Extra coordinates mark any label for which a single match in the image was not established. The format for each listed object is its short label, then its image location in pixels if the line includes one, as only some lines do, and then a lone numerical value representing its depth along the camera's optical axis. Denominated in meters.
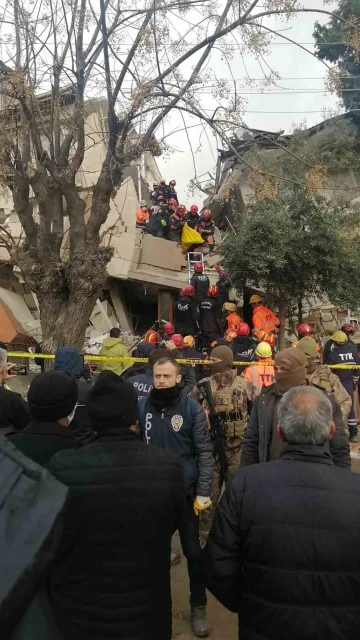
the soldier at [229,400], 4.12
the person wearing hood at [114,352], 6.72
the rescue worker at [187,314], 11.16
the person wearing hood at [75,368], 3.41
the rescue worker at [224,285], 12.20
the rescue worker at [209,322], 11.09
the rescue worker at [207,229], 15.16
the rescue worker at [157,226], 14.70
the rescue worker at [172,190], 17.81
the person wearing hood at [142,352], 6.67
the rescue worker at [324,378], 4.28
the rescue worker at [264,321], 10.81
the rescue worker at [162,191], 17.41
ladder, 13.41
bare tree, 6.20
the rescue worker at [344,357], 7.95
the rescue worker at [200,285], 11.49
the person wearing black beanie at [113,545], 1.89
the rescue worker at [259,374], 4.99
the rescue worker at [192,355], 8.05
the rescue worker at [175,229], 14.86
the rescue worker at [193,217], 15.37
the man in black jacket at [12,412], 3.13
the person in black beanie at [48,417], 2.33
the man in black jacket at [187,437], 3.28
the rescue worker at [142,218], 14.59
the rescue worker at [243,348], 8.74
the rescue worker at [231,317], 10.58
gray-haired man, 1.70
